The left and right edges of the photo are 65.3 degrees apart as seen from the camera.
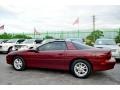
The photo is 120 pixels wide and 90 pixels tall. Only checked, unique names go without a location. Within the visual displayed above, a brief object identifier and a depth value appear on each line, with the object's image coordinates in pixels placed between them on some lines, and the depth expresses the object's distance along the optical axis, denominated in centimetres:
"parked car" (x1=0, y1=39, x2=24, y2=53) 721
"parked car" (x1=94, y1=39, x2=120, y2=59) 490
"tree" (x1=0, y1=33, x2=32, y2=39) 1616
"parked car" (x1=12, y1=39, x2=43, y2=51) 681
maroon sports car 319
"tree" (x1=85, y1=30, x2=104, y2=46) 1565
